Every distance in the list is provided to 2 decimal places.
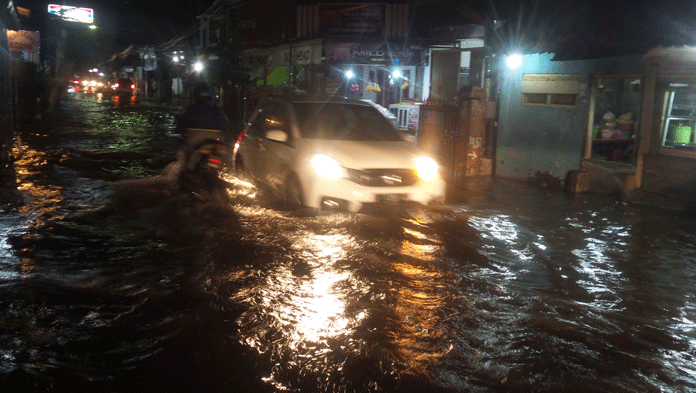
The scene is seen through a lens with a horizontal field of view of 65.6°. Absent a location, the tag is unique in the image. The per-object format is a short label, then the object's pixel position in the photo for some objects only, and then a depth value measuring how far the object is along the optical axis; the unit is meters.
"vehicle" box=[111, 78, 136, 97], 49.47
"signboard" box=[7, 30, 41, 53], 18.88
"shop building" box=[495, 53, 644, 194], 11.01
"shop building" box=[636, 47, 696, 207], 9.80
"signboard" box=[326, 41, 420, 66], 21.56
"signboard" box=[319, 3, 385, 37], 22.30
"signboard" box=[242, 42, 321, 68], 22.39
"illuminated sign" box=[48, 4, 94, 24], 54.26
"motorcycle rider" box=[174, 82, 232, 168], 9.52
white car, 7.37
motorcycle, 8.89
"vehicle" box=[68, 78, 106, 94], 59.78
